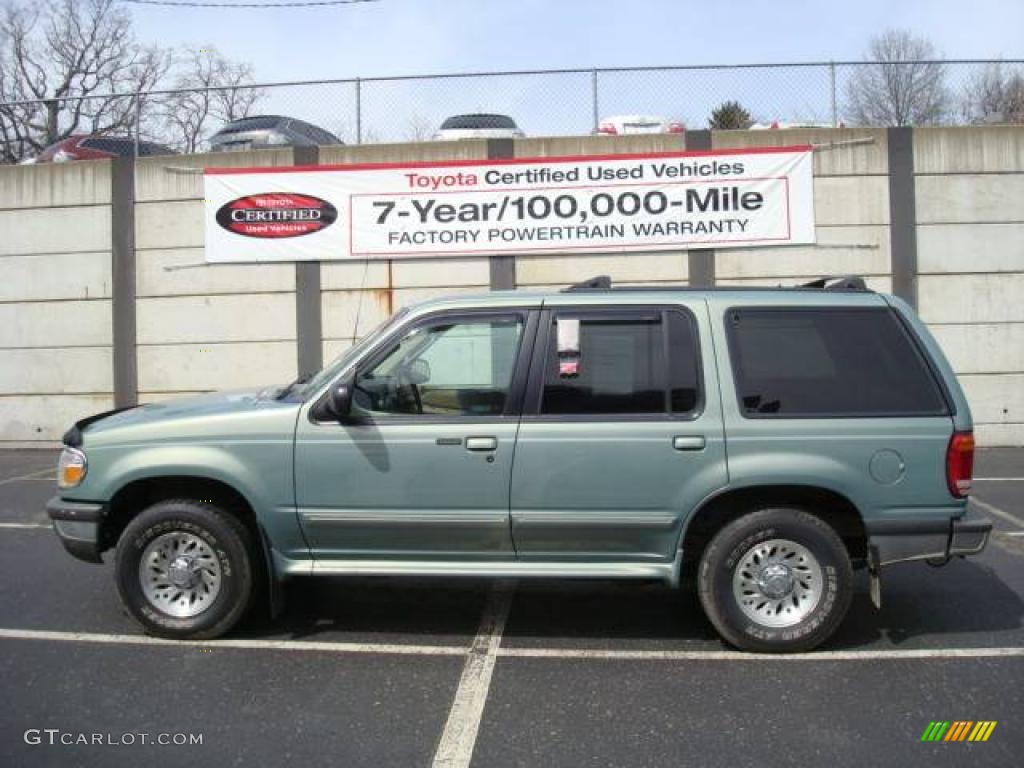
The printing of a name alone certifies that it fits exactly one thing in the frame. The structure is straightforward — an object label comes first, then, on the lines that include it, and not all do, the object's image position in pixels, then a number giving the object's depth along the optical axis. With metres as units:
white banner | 11.91
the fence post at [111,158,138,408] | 12.67
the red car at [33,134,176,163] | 13.36
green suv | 4.18
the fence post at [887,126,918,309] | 11.97
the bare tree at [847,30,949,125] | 13.59
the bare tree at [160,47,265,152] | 14.43
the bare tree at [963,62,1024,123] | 13.34
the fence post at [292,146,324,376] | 12.34
